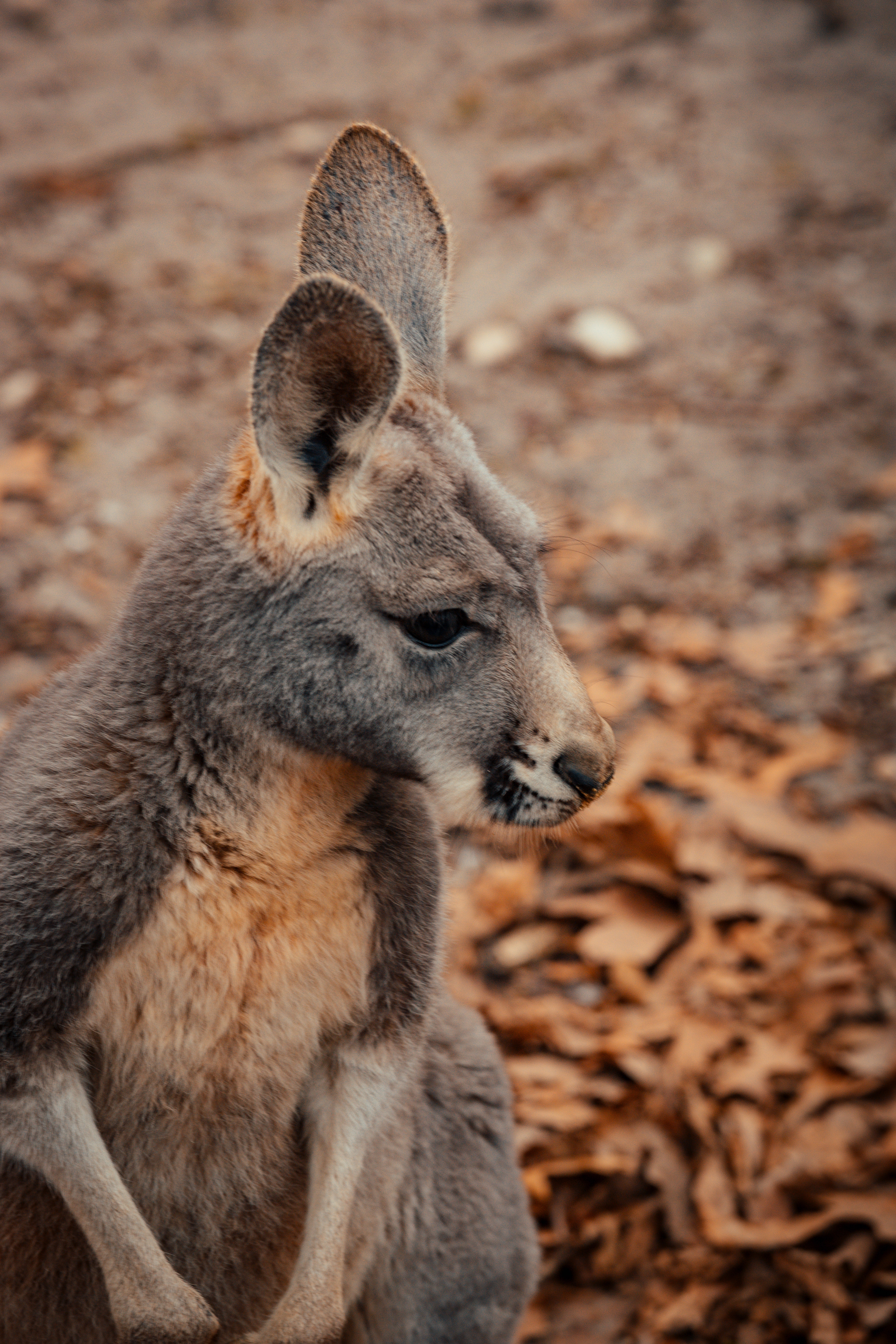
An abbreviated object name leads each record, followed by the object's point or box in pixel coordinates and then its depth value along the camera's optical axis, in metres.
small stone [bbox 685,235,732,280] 12.42
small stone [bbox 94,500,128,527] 9.66
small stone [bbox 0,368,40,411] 10.55
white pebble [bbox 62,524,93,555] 9.43
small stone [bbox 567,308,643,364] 11.57
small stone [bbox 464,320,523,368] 11.41
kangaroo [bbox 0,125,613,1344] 3.98
